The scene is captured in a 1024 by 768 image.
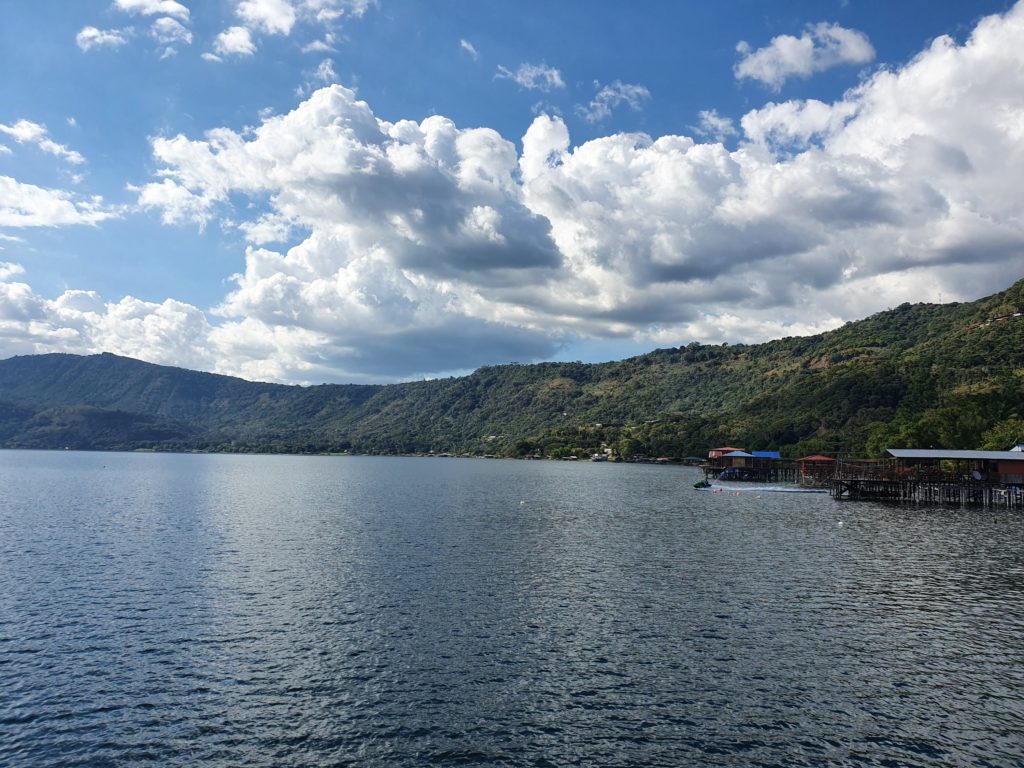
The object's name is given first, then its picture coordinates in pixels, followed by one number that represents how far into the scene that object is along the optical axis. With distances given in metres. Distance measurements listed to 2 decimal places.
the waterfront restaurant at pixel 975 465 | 99.56
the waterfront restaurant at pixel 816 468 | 148.12
